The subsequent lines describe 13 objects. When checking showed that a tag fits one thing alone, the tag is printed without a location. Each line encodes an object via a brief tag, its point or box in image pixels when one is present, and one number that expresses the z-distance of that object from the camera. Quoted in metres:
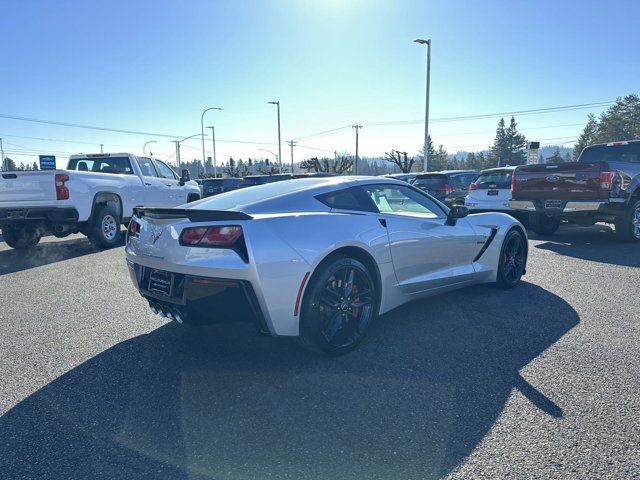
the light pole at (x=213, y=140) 54.19
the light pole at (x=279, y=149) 44.80
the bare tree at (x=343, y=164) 50.69
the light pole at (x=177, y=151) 57.89
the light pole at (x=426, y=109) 26.00
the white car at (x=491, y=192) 11.16
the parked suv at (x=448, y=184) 13.80
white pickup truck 7.99
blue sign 21.12
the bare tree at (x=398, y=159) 47.11
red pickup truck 8.22
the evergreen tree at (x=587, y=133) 86.29
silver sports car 3.06
